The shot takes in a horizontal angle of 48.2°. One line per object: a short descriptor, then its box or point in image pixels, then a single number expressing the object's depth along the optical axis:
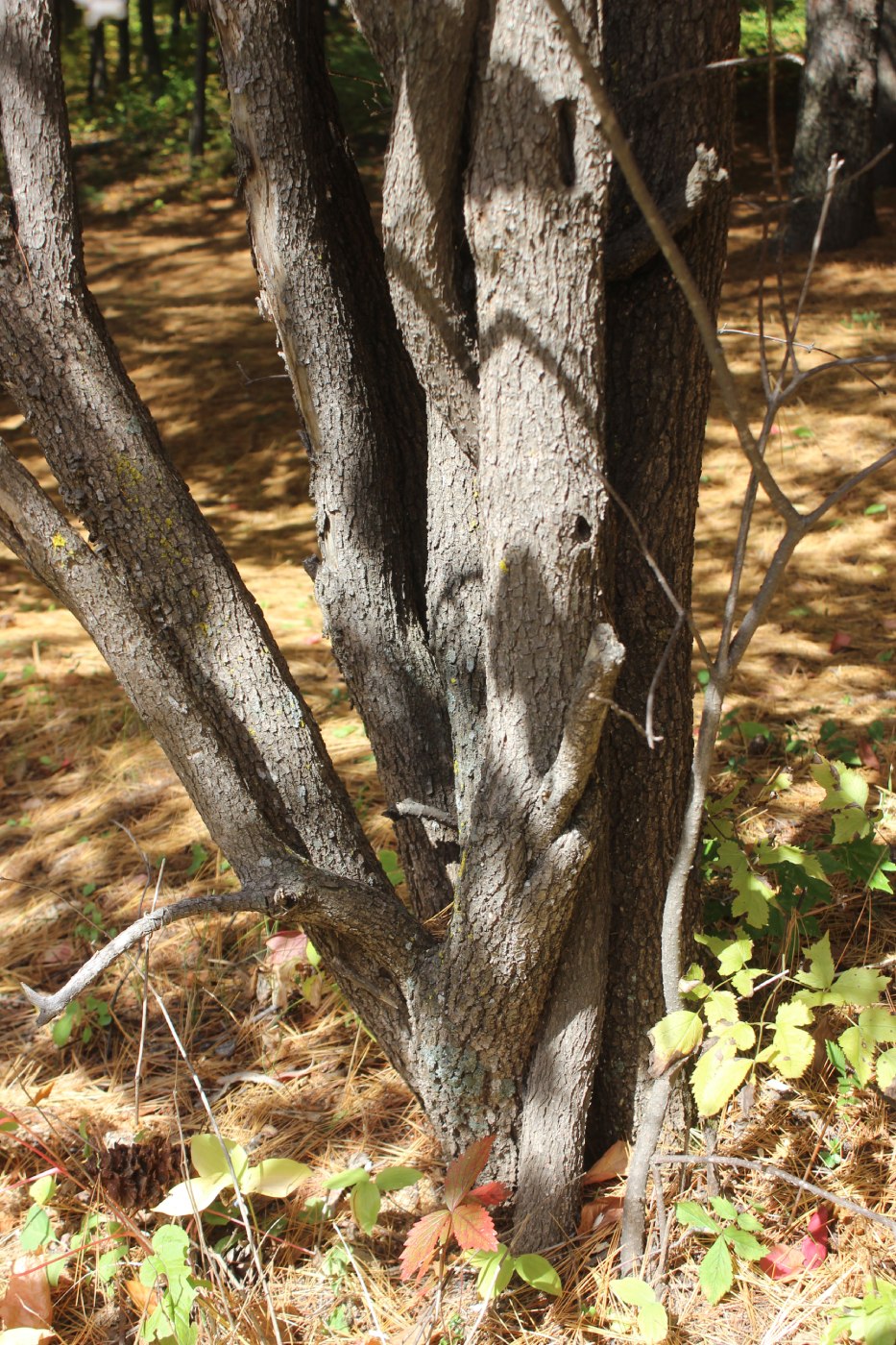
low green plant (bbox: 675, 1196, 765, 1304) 1.60
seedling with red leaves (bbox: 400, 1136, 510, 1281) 1.61
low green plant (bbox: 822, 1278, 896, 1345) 1.47
